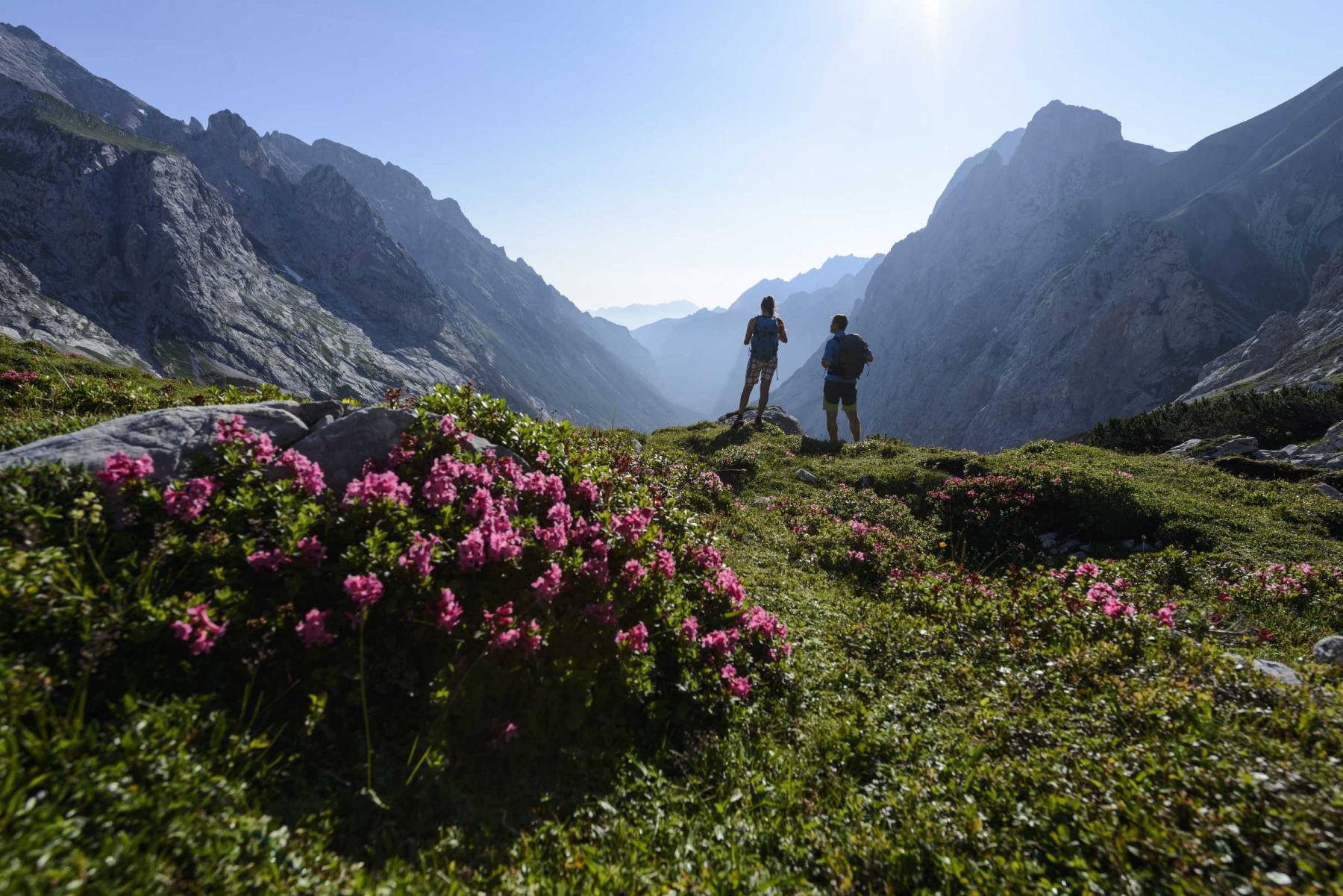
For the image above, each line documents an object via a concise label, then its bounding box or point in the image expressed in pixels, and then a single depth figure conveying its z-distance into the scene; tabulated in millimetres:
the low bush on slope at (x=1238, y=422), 21562
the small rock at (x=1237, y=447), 17266
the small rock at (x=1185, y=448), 18172
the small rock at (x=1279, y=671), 4875
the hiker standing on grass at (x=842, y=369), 18297
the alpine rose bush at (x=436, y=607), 3950
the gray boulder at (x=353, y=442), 5695
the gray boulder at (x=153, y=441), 4601
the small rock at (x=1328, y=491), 12219
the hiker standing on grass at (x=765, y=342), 19391
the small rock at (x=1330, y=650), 5543
